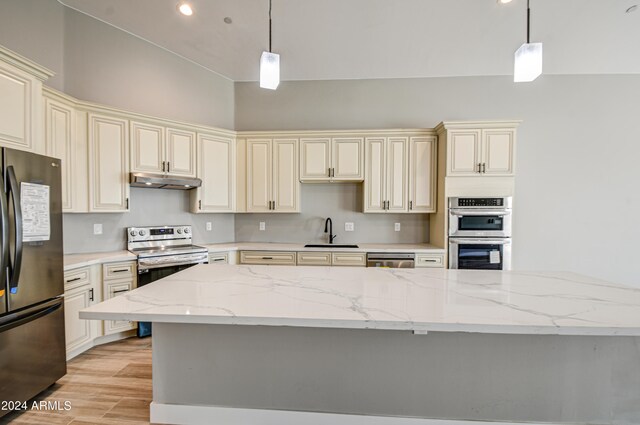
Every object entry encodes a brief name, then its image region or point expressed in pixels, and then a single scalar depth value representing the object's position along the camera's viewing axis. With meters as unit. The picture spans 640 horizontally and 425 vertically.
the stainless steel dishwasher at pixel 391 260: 3.37
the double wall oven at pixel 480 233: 3.24
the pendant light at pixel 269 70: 1.80
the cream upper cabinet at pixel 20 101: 1.88
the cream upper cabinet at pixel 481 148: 3.29
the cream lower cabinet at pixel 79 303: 2.40
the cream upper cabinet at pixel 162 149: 3.10
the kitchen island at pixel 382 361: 1.45
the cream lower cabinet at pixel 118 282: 2.75
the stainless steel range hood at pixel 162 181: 3.02
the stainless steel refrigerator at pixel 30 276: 1.76
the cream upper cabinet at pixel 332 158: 3.71
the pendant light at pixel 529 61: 1.78
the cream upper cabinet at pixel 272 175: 3.76
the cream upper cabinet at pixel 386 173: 3.66
